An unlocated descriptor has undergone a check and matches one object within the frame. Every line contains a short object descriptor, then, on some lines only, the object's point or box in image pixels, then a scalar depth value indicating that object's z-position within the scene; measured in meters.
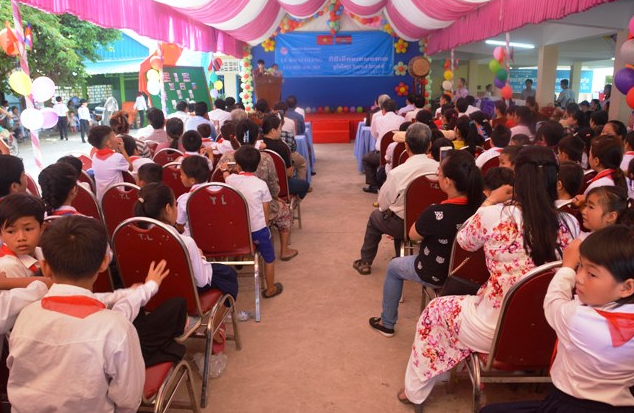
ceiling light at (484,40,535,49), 12.55
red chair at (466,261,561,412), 1.60
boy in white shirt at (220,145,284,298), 3.09
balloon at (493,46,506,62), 8.76
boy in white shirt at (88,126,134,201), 3.62
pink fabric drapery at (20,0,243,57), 4.61
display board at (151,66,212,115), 10.29
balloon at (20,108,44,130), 4.80
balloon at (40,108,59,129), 5.57
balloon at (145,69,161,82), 8.99
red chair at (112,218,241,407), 1.95
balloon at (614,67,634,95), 4.67
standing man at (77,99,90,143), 13.55
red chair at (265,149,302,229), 4.10
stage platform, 11.24
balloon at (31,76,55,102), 5.36
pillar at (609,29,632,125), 6.66
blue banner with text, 13.69
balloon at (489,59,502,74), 9.30
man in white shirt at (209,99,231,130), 7.18
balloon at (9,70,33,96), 4.55
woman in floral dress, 1.78
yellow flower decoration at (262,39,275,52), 13.67
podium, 9.24
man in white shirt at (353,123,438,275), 3.37
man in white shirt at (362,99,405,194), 5.97
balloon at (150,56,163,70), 8.55
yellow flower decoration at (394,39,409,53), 13.65
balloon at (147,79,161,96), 9.10
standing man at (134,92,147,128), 15.05
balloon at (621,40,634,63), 4.48
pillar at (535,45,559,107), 10.01
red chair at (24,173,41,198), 3.26
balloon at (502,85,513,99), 8.23
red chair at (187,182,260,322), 2.72
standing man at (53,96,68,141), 13.20
